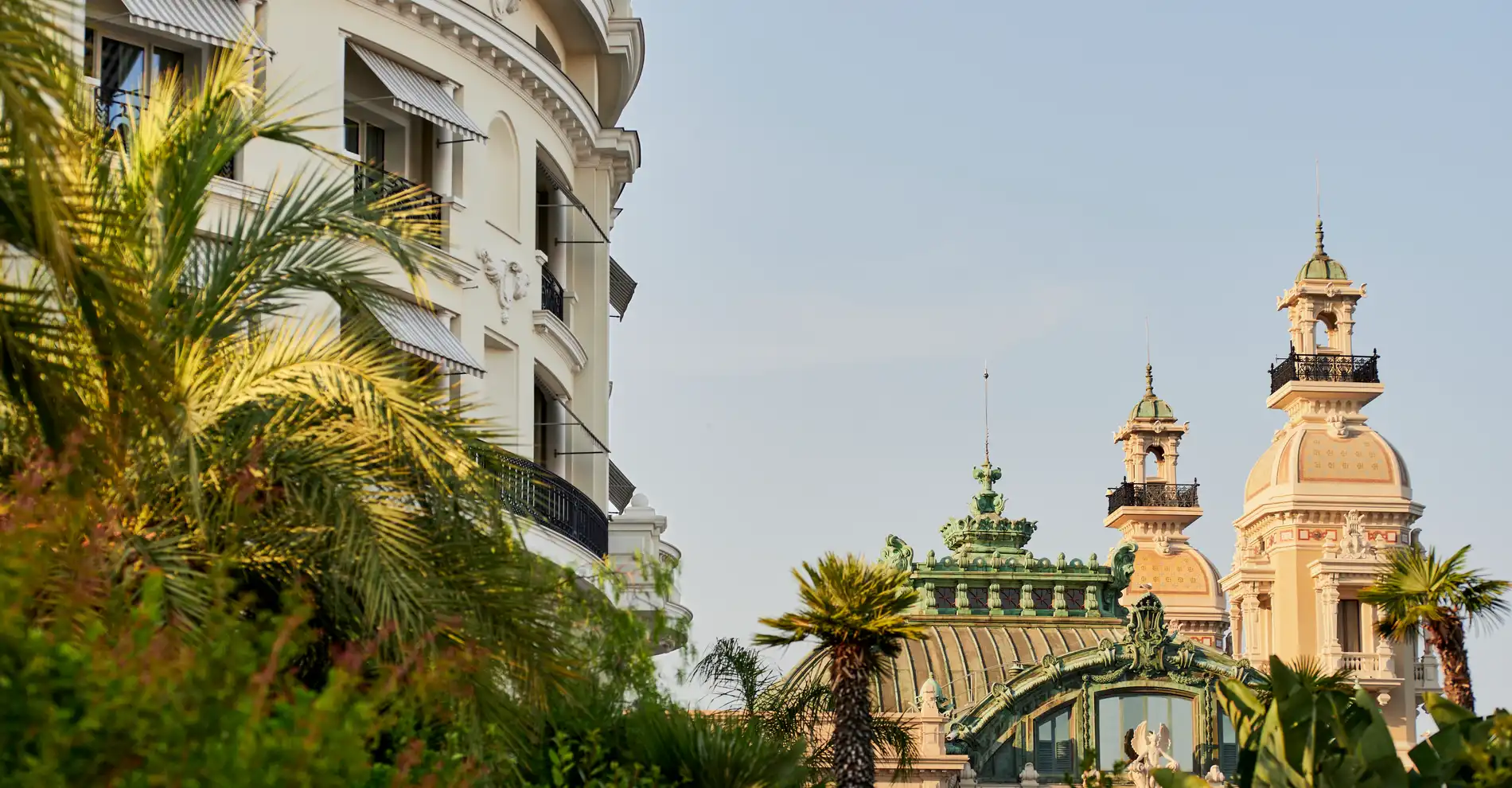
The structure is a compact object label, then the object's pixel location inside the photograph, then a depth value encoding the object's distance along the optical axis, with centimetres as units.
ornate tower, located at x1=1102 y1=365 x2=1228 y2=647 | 9738
